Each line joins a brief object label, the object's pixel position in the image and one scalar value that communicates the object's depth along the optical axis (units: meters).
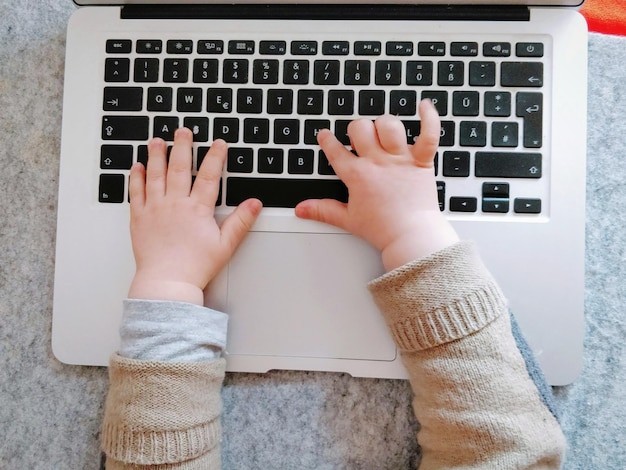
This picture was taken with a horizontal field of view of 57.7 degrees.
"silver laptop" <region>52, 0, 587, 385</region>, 0.49
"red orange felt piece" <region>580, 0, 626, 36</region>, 0.57
